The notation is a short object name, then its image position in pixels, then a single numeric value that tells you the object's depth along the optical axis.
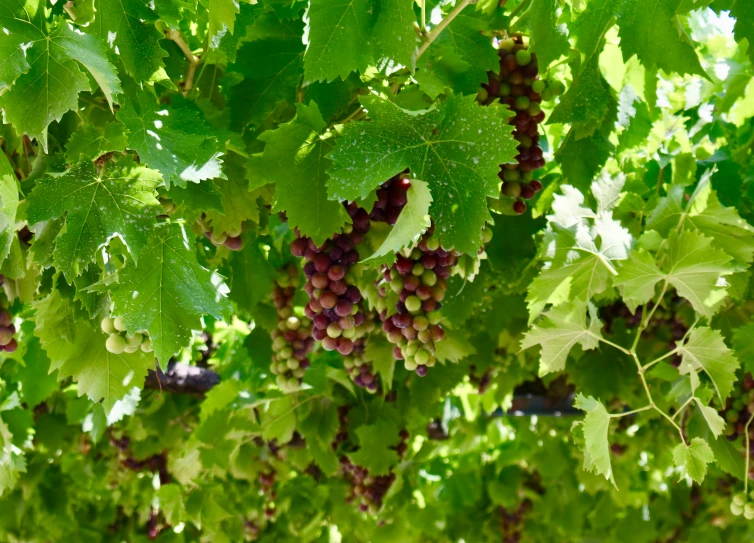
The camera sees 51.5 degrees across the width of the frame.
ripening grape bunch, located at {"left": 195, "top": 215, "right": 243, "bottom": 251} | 1.85
